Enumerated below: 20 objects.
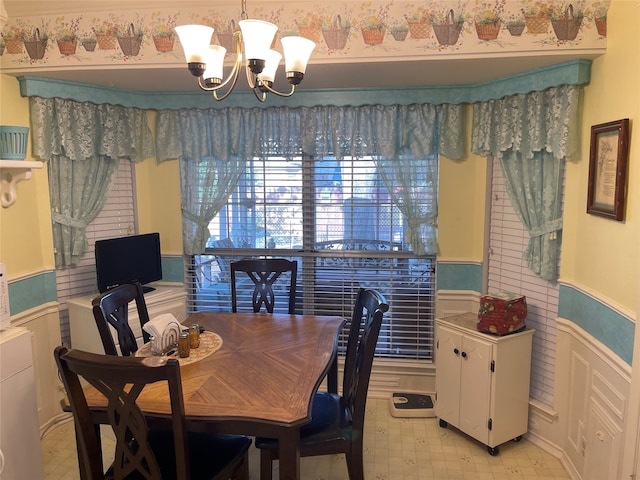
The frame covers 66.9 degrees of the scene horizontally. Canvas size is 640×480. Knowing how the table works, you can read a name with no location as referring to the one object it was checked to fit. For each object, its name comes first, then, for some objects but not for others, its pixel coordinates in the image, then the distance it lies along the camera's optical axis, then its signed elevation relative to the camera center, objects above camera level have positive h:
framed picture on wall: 2.24 +0.05
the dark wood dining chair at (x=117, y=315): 2.30 -0.65
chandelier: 1.71 +0.49
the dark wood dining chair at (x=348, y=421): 2.17 -1.14
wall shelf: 2.17 +0.02
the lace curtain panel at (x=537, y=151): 2.70 +0.17
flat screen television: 3.19 -0.54
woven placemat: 2.21 -0.80
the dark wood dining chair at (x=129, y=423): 1.56 -0.83
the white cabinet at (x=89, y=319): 3.12 -0.90
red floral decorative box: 2.90 -0.80
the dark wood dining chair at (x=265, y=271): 3.20 -0.59
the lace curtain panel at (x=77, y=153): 3.10 +0.20
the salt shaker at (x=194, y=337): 2.35 -0.76
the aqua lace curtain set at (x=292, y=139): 3.36 +0.30
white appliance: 1.96 -0.95
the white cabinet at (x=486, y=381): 2.90 -1.23
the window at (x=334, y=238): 3.59 -0.43
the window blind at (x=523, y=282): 2.99 -0.66
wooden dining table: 1.73 -0.81
